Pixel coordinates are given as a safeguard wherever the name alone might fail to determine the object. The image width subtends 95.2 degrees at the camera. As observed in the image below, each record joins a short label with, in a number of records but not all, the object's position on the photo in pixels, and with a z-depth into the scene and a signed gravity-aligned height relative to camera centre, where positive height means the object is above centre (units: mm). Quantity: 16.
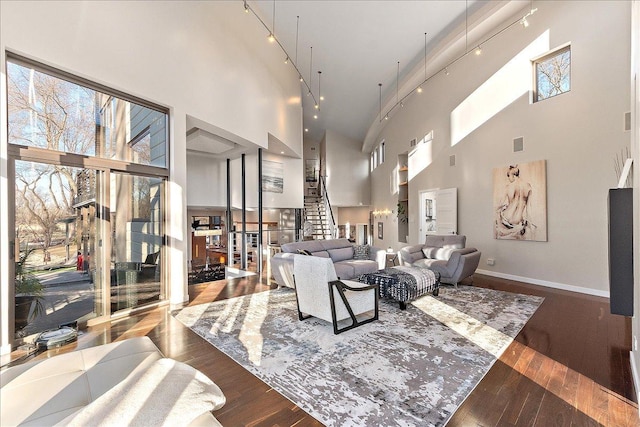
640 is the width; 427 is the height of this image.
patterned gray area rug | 2137 -1394
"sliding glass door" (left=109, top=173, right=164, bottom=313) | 4168 -333
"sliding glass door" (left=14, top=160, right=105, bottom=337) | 3232 -330
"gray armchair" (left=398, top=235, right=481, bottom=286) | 5602 -913
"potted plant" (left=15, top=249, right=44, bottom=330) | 3178 -832
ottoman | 4281 -1046
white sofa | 1011 -835
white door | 7738 +56
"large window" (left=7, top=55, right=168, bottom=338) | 3234 +285
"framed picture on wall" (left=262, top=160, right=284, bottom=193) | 9180 +1266
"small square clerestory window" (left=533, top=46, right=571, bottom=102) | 5597 +2738
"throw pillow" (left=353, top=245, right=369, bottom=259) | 6559 -858
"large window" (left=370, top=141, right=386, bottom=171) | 12672 +2644
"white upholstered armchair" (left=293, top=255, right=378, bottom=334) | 3475 -1005
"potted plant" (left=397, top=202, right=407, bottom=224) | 10586 +58
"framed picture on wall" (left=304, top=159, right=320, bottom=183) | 15216 +2415
